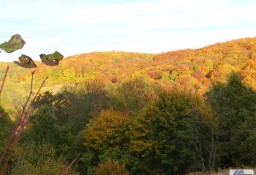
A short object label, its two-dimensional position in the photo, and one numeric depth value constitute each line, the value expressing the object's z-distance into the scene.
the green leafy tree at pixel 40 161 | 26.88
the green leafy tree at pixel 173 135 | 30.33
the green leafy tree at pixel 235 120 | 29.25
